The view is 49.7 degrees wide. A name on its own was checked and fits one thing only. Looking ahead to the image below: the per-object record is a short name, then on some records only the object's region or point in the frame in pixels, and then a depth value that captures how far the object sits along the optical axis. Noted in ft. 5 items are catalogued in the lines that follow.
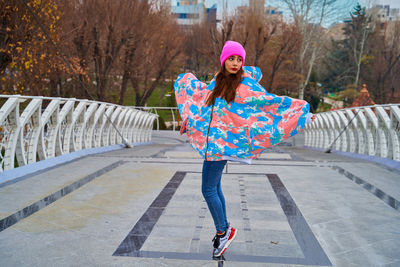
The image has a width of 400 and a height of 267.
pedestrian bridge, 10.12
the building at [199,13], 176.86
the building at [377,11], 134.60
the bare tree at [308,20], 110.32
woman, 10.37
